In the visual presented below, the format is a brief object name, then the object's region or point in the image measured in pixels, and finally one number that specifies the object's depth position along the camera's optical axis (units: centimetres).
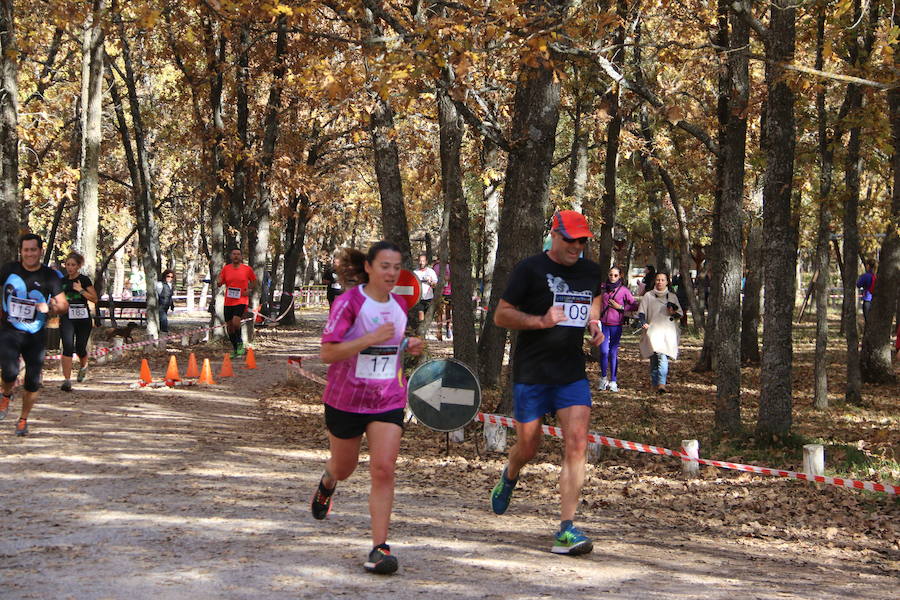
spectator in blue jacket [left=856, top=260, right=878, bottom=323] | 3123
